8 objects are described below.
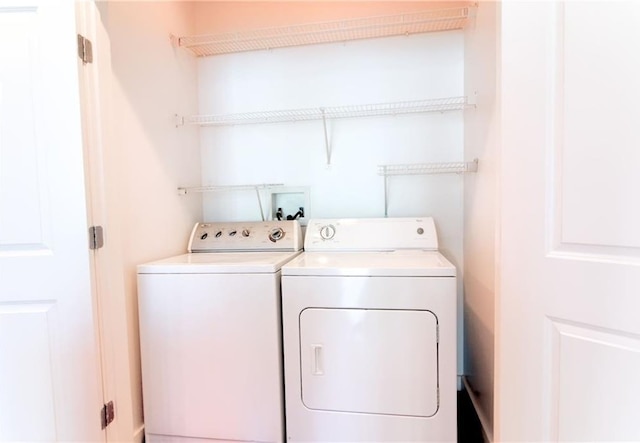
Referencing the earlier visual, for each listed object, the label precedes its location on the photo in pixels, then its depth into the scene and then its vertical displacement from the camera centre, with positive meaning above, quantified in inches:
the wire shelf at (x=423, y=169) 79.7 +8.2
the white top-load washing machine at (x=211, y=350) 59.3 -25.7
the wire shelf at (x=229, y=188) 85.3 +4.9
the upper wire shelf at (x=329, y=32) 75.3 +41.1
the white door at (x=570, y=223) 33.4 -2.7
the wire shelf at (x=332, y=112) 80.0 +22.9
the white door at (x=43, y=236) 48.2 -3.7
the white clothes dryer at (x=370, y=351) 54.2 -24.4
